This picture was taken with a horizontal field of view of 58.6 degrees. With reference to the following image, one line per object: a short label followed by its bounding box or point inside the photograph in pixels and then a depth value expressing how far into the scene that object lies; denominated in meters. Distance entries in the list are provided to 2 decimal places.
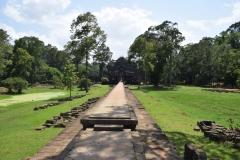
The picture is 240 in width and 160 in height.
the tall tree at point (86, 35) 27.06
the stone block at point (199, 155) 4.04
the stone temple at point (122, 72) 53.60
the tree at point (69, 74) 21.67
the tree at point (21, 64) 41.88
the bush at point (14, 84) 29.78
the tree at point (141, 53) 33.66
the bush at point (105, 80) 50.37
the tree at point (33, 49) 47.47
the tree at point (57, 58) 69.15
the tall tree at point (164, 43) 36.22
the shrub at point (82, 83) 34.25
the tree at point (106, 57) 61.11
